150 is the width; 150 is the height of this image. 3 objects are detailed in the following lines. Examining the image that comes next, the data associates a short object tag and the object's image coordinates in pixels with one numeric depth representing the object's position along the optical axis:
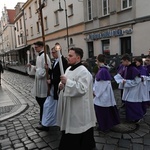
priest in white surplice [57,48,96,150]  2.75
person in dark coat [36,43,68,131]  4.10
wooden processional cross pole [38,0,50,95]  3.80
